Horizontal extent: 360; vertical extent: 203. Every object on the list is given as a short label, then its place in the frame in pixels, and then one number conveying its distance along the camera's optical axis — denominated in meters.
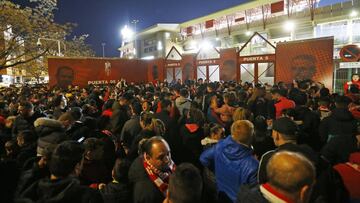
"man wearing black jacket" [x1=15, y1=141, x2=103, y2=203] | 2.21
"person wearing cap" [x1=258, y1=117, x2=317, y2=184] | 2.58
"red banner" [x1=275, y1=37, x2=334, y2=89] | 12.23
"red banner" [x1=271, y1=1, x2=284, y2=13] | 25.66
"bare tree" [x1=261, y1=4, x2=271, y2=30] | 26.38
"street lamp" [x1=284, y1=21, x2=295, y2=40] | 23.95
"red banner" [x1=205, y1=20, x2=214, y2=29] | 33.62
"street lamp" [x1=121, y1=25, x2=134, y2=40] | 85.86
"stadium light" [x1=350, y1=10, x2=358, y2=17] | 19.22
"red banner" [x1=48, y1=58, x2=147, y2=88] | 18.45
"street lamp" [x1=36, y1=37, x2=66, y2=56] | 16.86
